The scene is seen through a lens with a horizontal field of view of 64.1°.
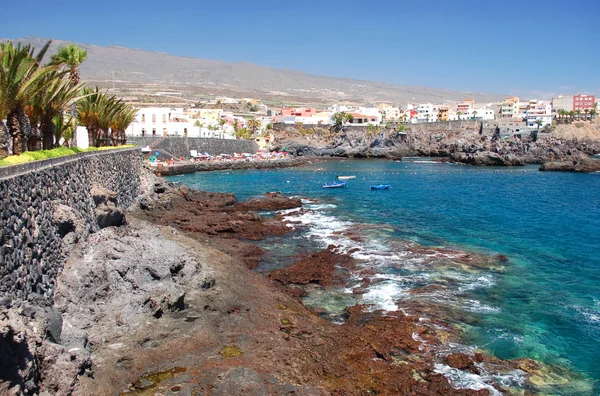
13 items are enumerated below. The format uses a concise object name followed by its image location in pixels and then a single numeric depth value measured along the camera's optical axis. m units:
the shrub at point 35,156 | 15.30
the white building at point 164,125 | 89.87
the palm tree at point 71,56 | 31.88
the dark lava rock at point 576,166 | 85.38
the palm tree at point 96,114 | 35.44
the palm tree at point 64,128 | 28.15
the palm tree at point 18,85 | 17.59
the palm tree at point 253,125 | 132.38
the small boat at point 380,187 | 59.75
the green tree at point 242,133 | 120.07
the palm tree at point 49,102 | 21.12
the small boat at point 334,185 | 61.41
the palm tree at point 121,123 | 43.83
